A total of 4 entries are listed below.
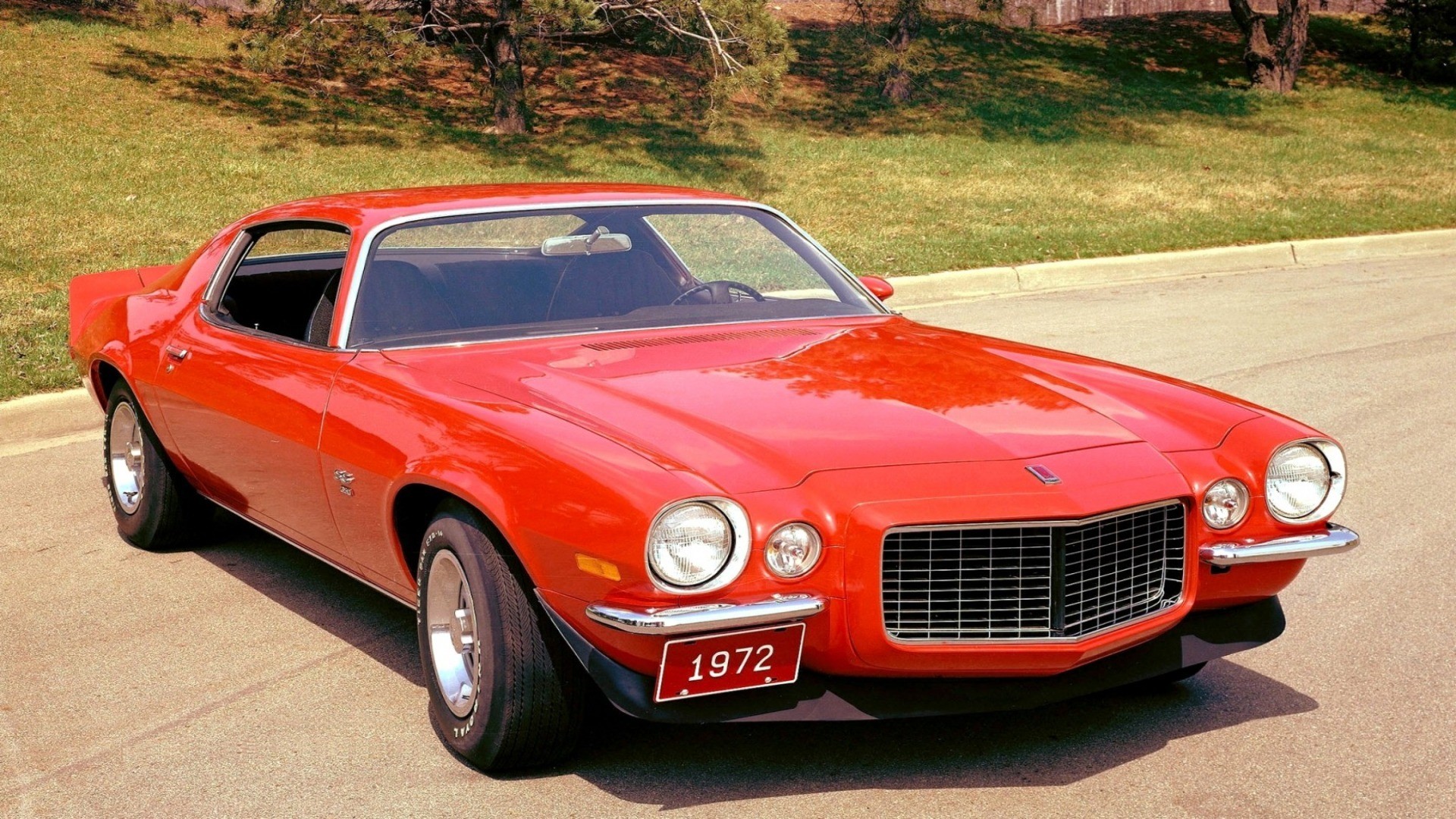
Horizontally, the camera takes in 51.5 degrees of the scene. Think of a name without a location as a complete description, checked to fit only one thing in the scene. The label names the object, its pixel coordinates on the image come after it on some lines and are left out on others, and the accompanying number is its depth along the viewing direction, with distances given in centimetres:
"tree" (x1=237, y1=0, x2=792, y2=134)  1766
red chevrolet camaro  343
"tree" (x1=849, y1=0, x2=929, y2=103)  2289
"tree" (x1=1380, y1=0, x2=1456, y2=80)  2969
